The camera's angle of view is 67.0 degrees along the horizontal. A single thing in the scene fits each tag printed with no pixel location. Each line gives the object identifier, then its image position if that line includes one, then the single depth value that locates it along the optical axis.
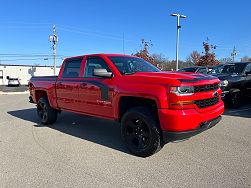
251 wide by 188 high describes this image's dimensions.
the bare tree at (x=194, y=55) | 35.99
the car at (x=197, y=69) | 10.84
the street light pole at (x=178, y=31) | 15.92
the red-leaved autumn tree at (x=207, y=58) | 23.57
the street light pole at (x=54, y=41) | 26.53
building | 39.49
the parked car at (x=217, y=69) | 8.26
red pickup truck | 3.10
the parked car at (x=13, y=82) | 30.72
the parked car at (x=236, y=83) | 6.73
